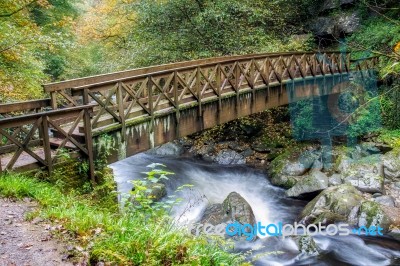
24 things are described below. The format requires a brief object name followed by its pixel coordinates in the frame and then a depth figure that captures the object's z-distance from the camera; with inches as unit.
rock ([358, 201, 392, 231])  343.0
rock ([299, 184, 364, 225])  354.6
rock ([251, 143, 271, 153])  583.1
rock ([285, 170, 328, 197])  427.8
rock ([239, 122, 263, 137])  625.3
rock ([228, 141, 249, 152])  596.2
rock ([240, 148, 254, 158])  581.9
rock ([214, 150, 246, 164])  573.6
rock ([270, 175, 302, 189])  473.7
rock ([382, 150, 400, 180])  436.1
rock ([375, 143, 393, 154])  494.6
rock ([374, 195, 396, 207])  385.4
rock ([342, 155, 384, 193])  418.9
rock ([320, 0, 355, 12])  685.3
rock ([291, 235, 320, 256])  313.1
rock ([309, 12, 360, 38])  658.8
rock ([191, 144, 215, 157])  603.3
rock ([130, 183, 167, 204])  415.0
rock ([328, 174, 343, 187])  443.0
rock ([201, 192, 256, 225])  348.8
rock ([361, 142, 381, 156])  503.2
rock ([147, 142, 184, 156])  614.2
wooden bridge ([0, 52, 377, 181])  231.6
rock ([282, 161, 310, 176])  491.5
